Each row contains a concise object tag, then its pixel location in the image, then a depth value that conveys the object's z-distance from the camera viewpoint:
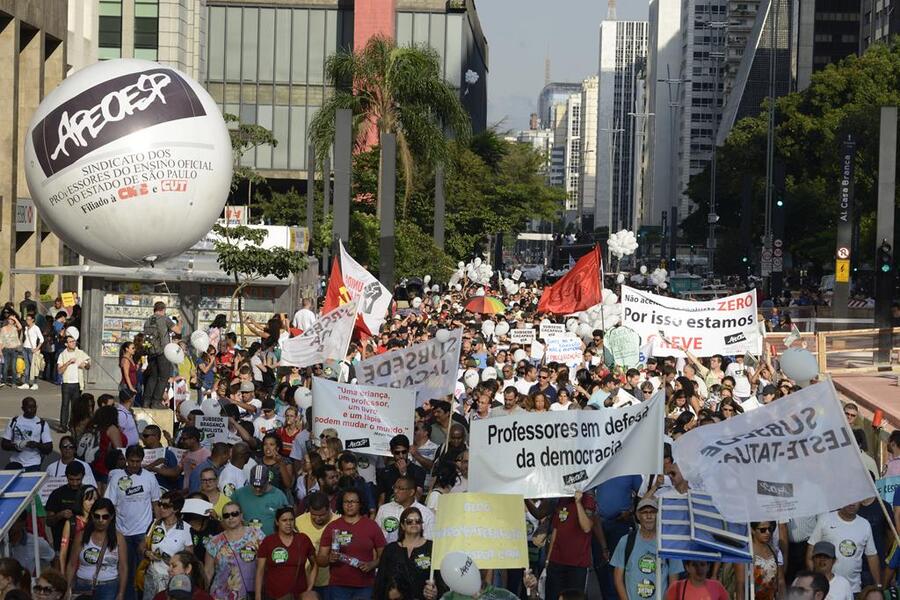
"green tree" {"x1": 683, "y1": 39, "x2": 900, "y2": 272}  62.56
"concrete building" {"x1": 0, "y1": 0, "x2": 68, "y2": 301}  39.22
